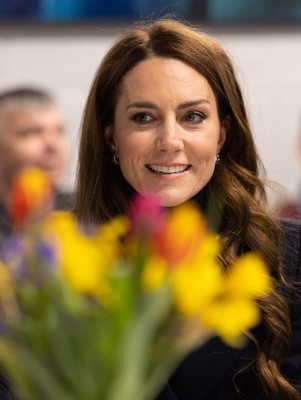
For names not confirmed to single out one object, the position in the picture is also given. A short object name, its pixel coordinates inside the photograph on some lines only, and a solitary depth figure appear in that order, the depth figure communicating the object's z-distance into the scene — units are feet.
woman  7.97
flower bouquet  5.71
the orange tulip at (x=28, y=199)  5.81
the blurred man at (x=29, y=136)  11.87
